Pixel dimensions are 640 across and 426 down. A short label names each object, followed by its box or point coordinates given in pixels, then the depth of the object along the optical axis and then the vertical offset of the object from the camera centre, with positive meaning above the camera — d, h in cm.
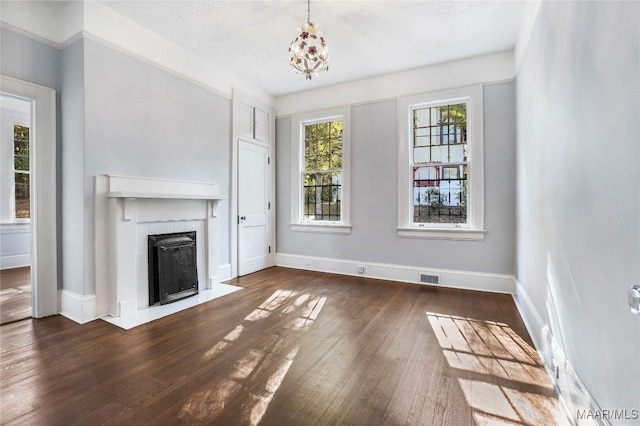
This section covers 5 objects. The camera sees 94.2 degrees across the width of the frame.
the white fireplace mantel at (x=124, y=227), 303 -18
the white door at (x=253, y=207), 479 +4
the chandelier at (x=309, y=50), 261 +140
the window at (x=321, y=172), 491 +64
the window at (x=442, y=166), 403 +61
